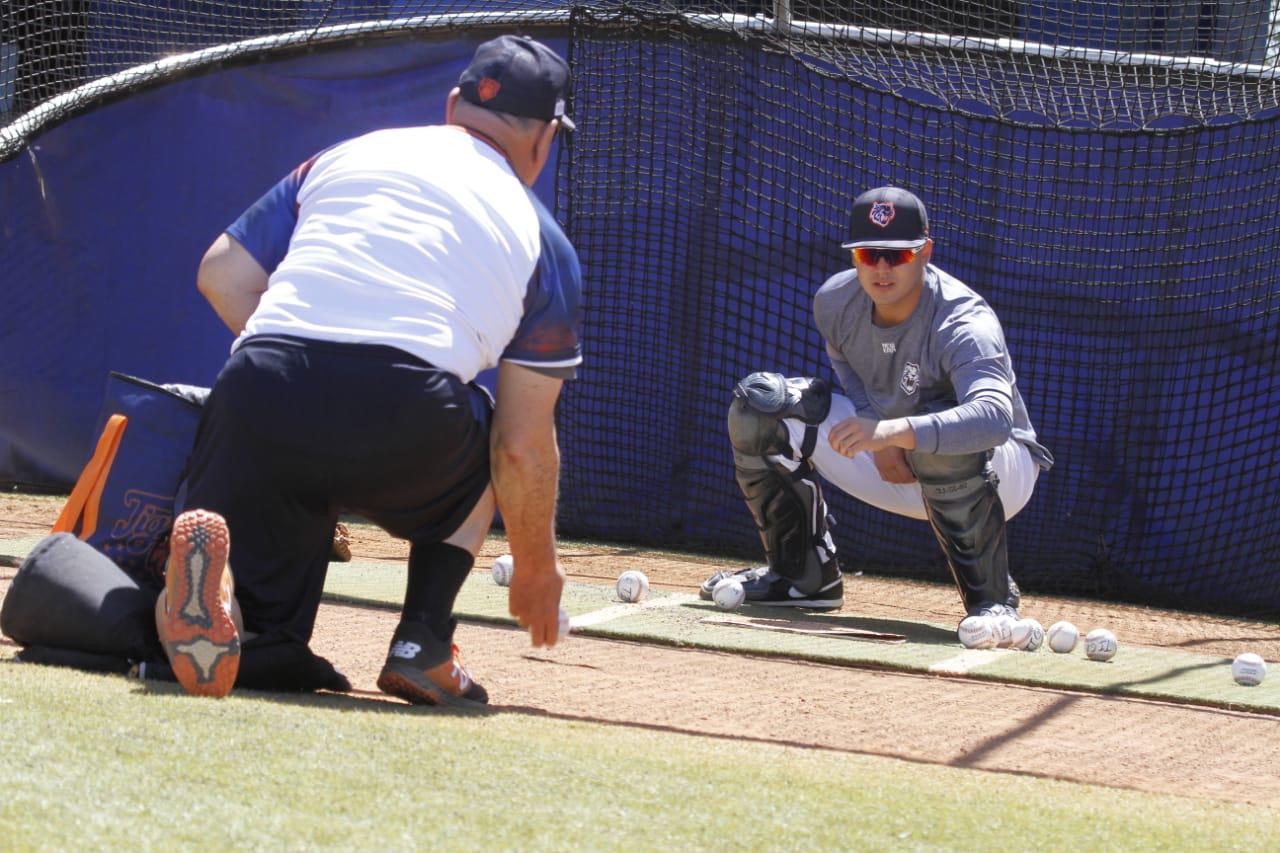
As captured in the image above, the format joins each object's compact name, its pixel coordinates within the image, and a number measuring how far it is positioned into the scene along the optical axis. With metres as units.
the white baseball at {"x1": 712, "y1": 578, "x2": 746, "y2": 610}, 11.36
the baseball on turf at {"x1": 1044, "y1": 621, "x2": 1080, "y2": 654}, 10.41
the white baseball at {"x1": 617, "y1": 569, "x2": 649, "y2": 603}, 11.41
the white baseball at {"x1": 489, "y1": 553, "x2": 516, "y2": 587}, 11.99
